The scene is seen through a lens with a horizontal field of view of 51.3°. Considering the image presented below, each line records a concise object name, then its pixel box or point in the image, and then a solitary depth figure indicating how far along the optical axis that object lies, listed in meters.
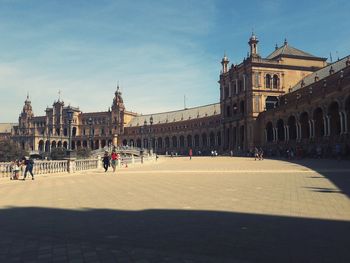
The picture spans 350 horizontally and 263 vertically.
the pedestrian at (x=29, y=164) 21.17
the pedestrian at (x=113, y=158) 27.70
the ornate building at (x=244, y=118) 50.14
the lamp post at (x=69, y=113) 33.80
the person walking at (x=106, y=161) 28.26
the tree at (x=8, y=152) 50.81
